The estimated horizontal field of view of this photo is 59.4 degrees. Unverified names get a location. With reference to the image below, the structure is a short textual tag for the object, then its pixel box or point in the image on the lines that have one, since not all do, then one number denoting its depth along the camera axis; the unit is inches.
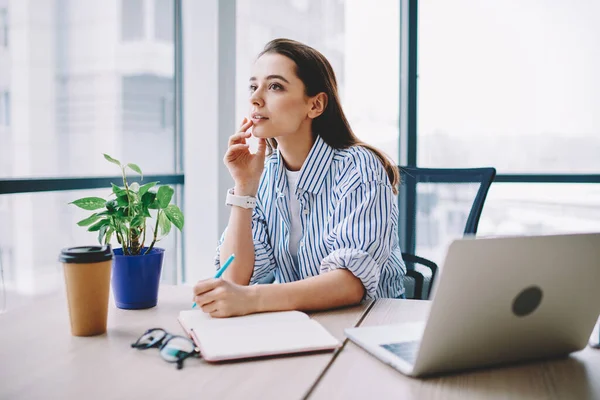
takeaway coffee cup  36.5
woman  54.6
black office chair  66.8
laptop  27.8
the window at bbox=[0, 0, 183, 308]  76.0
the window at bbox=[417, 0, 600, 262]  105.9
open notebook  33.5
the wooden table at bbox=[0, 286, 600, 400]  28.3
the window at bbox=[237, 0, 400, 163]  117.3
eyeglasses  32.9
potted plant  43.7
